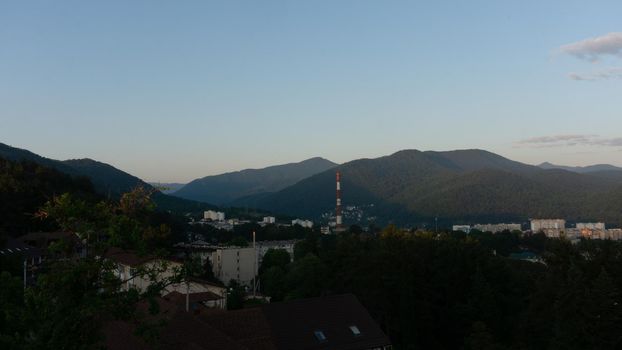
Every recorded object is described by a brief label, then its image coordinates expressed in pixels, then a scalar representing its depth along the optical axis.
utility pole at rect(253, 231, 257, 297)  53.04
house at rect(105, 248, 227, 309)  26.98
